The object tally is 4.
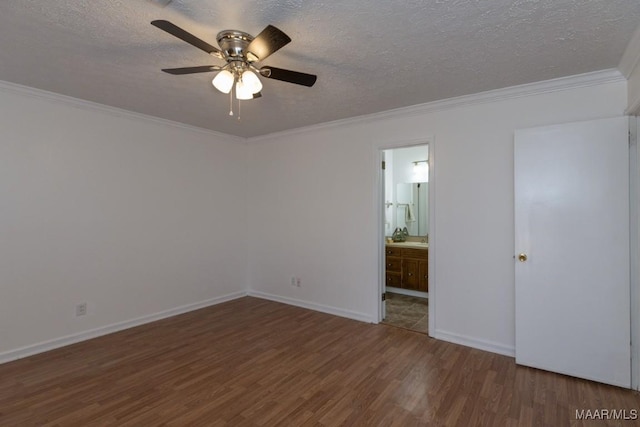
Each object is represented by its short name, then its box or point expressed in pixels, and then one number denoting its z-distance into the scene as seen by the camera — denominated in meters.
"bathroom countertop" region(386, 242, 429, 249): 4.84
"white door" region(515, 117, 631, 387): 2.48
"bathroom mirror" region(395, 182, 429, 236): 5.42
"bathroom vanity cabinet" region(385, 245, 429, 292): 4.83
